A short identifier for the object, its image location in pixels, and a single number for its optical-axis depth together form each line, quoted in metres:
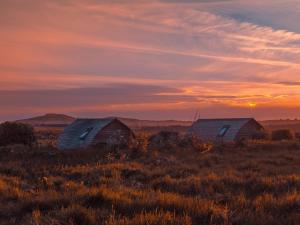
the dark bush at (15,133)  38.59
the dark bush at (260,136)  45.88
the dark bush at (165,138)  32.94
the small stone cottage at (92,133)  37.41
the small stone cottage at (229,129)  45.38
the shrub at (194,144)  31.84
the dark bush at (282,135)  47.99
